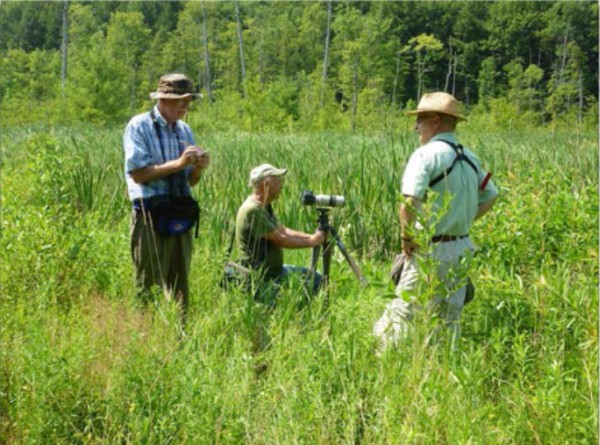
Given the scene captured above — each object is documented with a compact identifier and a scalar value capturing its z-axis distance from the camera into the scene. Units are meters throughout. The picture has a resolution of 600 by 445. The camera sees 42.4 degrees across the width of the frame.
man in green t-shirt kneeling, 4.63
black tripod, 4.72
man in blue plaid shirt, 4.17
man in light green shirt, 3.63
